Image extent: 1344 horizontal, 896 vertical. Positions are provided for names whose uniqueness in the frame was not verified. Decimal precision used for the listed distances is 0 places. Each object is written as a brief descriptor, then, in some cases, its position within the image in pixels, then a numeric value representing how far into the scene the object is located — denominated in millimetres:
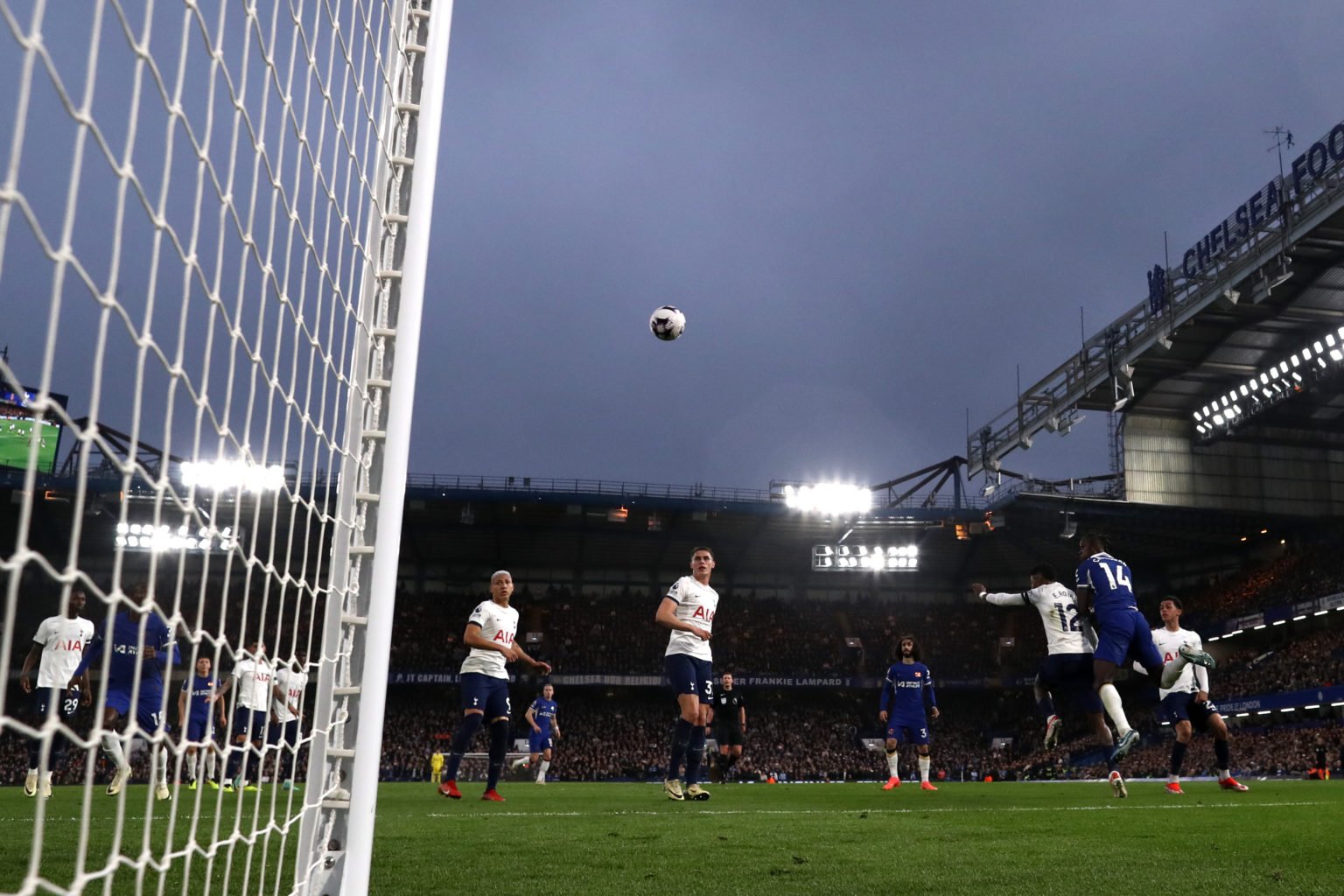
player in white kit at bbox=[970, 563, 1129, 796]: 9547
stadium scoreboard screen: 29203
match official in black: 14719
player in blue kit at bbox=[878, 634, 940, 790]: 12836
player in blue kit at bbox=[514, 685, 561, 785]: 19031
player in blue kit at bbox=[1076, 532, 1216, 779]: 8938
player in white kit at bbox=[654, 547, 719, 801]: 8367
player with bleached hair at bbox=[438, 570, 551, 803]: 9180
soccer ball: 13516
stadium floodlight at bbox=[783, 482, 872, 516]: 37688
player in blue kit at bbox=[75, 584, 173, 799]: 9128
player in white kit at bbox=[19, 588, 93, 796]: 9672
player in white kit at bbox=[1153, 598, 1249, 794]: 10352
